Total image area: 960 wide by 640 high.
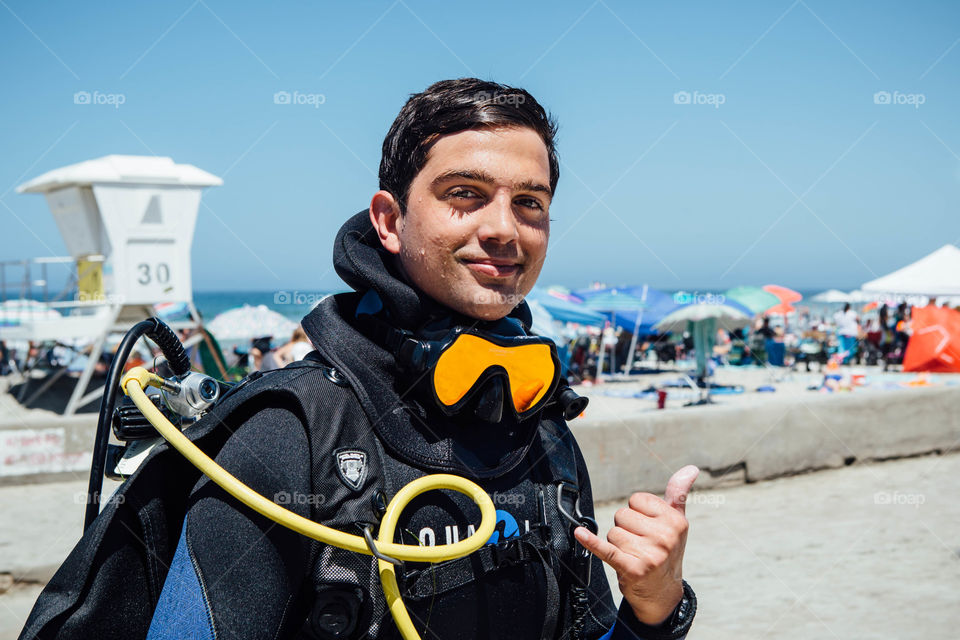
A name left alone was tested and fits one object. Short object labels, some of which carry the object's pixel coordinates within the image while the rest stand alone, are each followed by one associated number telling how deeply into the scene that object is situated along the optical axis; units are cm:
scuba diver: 128
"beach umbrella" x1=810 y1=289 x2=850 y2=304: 3994
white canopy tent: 1978
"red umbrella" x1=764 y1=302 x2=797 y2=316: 2566
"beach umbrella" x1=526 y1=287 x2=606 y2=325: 2041
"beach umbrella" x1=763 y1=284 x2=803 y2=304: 2493
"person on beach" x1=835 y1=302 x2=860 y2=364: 2478
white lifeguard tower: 1355
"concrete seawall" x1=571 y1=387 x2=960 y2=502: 753
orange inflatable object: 1292
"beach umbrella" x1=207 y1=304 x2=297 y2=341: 1923
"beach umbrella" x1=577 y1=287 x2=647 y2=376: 2075
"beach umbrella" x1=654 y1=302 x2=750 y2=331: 1756
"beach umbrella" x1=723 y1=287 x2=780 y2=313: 2056
